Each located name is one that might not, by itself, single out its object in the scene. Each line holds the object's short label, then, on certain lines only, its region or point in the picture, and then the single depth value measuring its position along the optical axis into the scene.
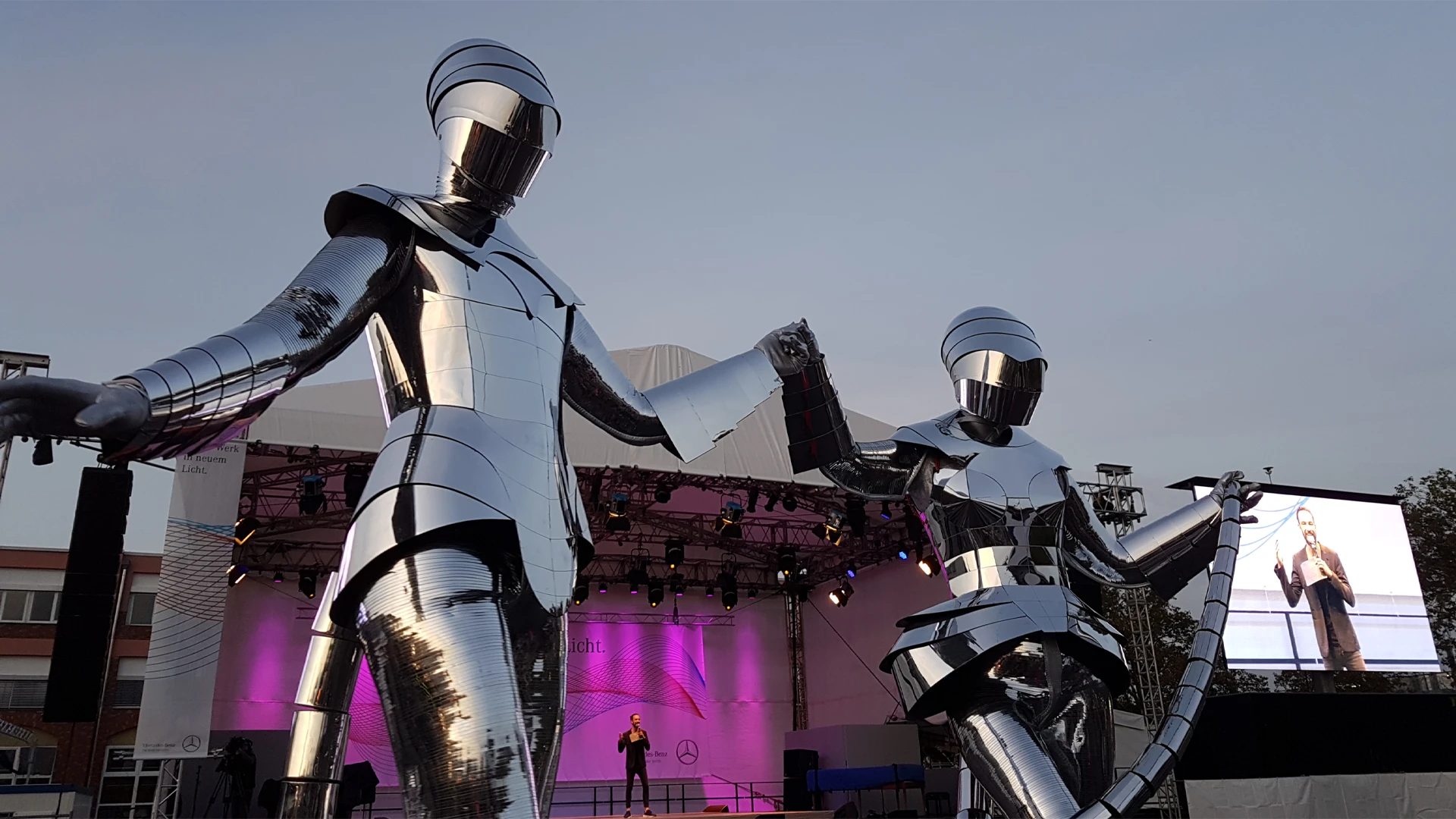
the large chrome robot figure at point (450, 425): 2.00
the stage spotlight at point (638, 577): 22.98
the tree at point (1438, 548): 24.61
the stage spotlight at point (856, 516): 16.91
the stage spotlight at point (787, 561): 22.00
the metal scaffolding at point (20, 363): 9.27
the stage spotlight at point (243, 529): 16.08
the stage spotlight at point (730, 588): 24.08
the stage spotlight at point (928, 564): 17.98
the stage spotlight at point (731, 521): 16.52
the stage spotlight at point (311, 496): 14.69
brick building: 29.38
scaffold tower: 14.02
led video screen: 14.29
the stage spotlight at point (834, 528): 16.81
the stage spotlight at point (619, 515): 16.69
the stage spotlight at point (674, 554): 20.61
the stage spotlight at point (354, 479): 13.66
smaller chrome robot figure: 3.55
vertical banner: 11.75
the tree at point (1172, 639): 32.00
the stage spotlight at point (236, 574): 17.72
